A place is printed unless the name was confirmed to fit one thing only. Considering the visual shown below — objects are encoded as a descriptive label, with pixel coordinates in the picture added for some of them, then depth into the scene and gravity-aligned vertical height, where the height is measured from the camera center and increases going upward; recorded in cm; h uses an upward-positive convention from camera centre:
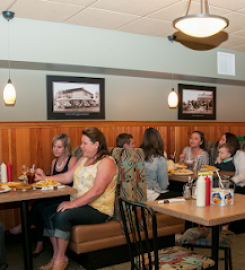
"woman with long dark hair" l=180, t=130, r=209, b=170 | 558 -51
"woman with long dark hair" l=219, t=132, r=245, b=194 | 440 -55
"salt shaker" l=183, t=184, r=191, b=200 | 275 -58
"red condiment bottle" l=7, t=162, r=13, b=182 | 399 -57
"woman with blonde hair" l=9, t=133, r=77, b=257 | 400 -52
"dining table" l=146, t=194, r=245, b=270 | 222 -63
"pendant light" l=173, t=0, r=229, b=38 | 293 +87
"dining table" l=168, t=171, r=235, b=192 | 433 -73
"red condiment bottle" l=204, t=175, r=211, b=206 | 254 -51
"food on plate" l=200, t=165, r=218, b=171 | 454 -64
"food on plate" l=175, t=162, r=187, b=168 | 487 -64
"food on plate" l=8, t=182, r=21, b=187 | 359 -65
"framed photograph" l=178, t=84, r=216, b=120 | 642 +36
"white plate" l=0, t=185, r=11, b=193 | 317 -63
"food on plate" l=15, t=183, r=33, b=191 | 325 -62
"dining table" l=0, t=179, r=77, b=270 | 309 -68
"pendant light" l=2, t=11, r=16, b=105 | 421 +36
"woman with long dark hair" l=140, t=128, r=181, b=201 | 397 -55
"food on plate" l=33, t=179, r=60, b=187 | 339 -61
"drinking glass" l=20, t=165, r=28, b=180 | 346 -47
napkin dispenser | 254 -57
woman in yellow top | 328 -77
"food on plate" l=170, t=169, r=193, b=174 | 452 -67
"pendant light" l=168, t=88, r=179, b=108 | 579 +39
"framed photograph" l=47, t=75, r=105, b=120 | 503 +37
